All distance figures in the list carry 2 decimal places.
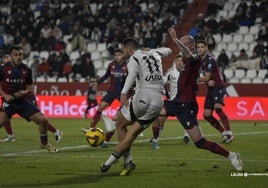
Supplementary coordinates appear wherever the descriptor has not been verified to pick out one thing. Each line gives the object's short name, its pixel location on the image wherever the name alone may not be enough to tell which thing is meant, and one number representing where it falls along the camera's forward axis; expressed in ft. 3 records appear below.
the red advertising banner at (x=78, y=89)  107.45
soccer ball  48.11
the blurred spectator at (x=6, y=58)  70.74
